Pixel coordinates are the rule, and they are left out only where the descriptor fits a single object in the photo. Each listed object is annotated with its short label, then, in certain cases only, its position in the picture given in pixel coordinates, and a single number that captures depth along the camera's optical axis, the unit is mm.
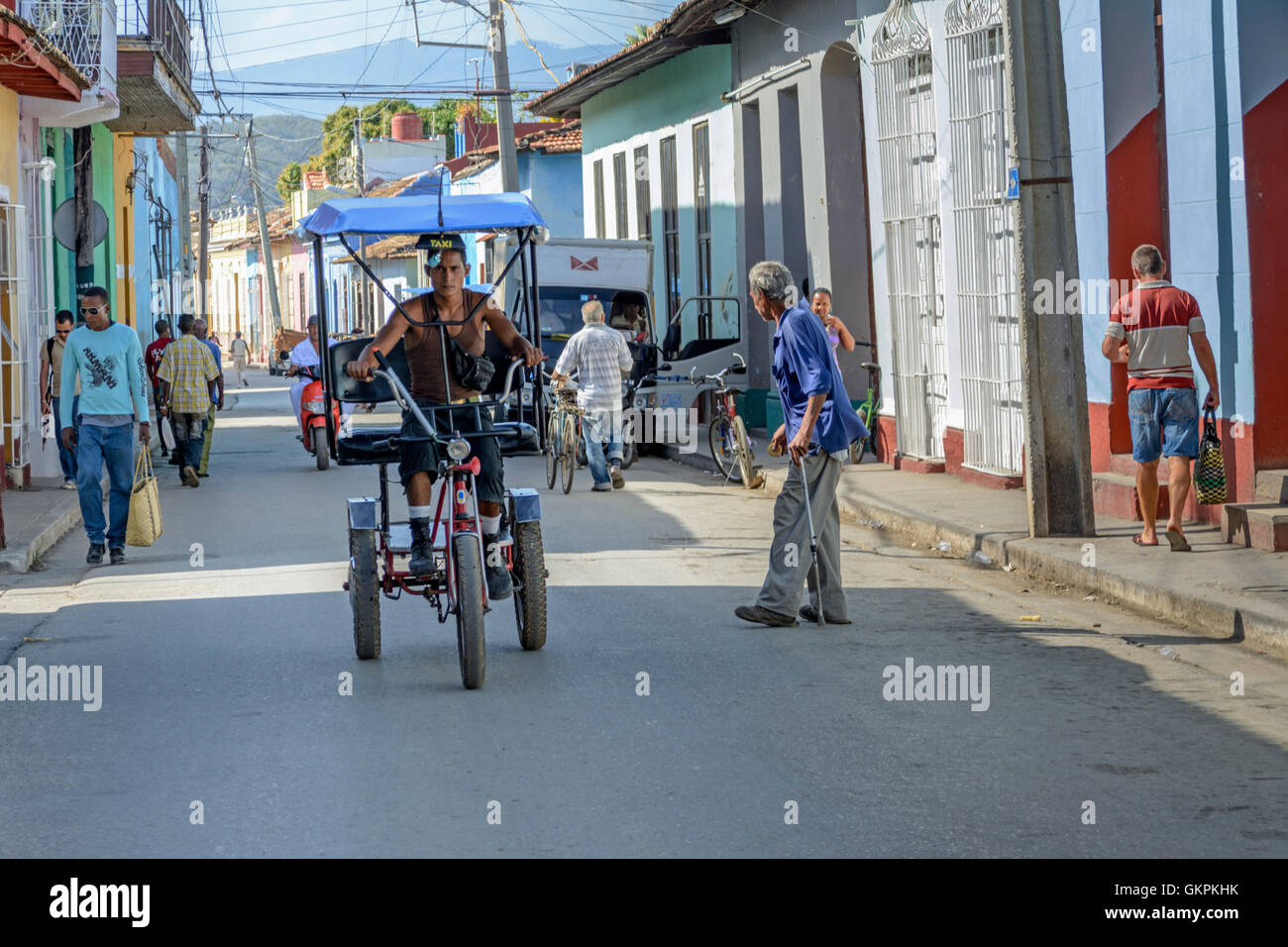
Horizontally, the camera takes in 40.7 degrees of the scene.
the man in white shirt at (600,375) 16328
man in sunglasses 12062
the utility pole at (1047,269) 11086
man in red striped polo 10477
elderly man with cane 8953
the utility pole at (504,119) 28500
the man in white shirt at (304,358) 19469
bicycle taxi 7438
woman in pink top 16297
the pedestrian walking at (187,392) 18344
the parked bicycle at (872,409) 17516
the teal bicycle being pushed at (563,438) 16250
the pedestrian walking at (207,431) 18844
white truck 20875
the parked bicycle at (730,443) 16656
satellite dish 19625
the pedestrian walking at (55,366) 16953
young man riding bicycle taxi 7953
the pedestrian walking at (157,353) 20234
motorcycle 19562
